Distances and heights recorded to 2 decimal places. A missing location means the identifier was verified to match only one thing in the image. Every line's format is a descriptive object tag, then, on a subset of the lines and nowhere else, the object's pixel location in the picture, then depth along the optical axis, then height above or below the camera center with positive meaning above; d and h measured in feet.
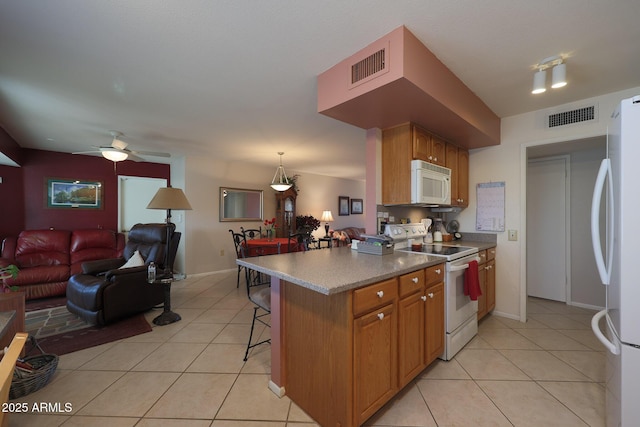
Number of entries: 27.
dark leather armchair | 8.84 -2.68
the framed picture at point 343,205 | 25.12 +0.76
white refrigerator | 3.52 -0.73
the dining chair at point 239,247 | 13.39 -1.85
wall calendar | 10.17 +0.26
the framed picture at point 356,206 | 26.61 +0.70
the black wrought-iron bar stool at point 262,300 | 6.38 -2.23
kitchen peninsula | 4.34 -2.29
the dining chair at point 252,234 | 16.21 -1.46
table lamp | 22.76 -0.38
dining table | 13.19 -1.79
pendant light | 15.97 +2.32
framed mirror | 17.53 +0.61
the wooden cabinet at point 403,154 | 7.97 +1.92
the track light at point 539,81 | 6.49 +3.38
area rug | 7.52 -3.97
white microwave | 7.86 +0.96
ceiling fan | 10.47 +2.61
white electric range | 6.75 -1.94
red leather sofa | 11.39 -2.07
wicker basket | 5.54 -3.65
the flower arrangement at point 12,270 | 5.60 -1.27
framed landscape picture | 14.64 +1.17
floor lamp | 9.28 +0.25
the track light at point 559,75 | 6.21 +3.36
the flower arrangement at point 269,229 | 14.99 -0.95
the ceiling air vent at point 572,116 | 8.39 +3.26
